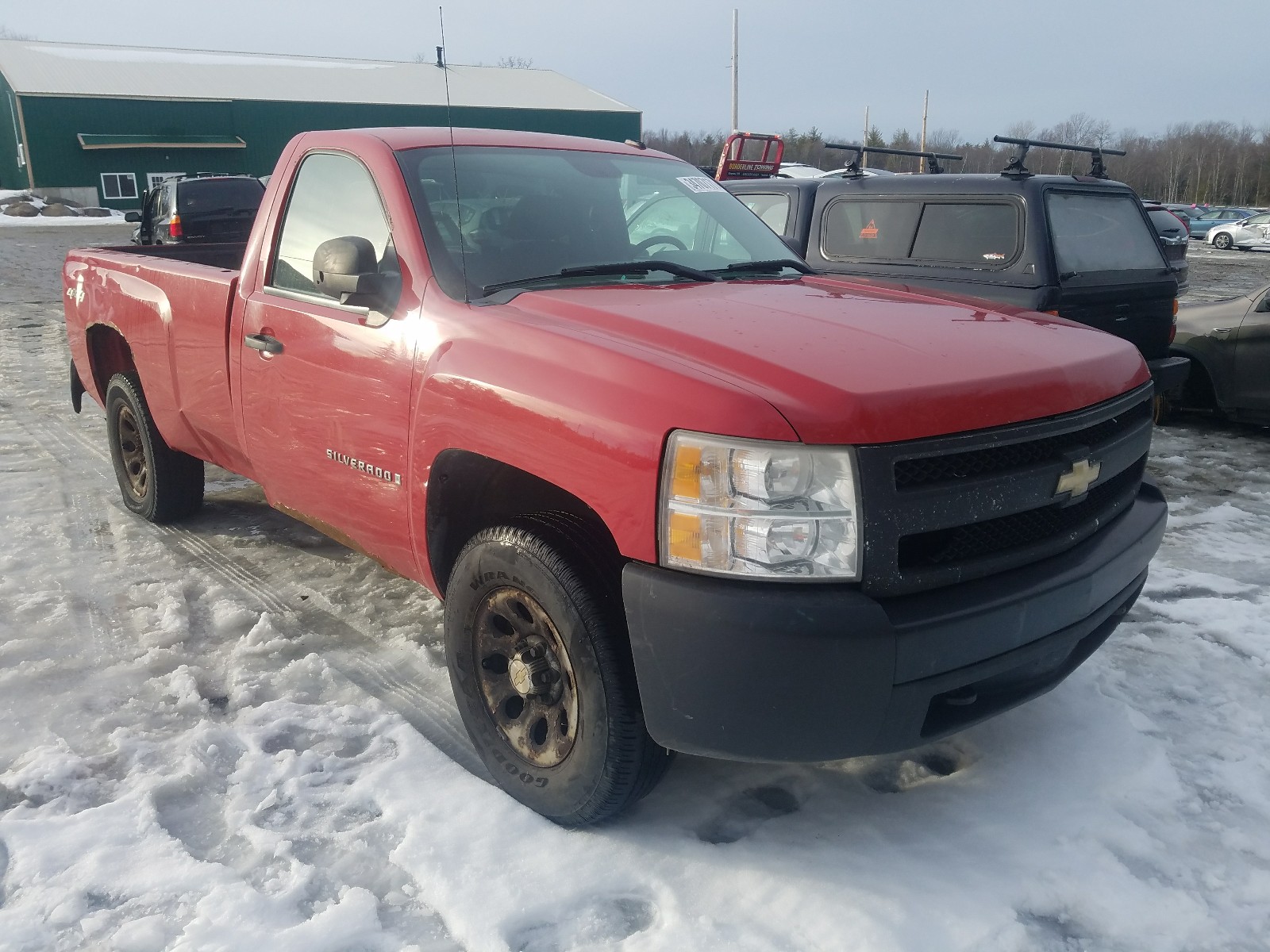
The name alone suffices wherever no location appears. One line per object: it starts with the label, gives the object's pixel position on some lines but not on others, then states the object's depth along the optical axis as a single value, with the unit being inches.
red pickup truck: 82.5
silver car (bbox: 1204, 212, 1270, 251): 1137.4
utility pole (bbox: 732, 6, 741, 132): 1460.4
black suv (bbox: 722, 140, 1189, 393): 239.8
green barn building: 1576.0
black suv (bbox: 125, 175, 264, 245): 583.2
